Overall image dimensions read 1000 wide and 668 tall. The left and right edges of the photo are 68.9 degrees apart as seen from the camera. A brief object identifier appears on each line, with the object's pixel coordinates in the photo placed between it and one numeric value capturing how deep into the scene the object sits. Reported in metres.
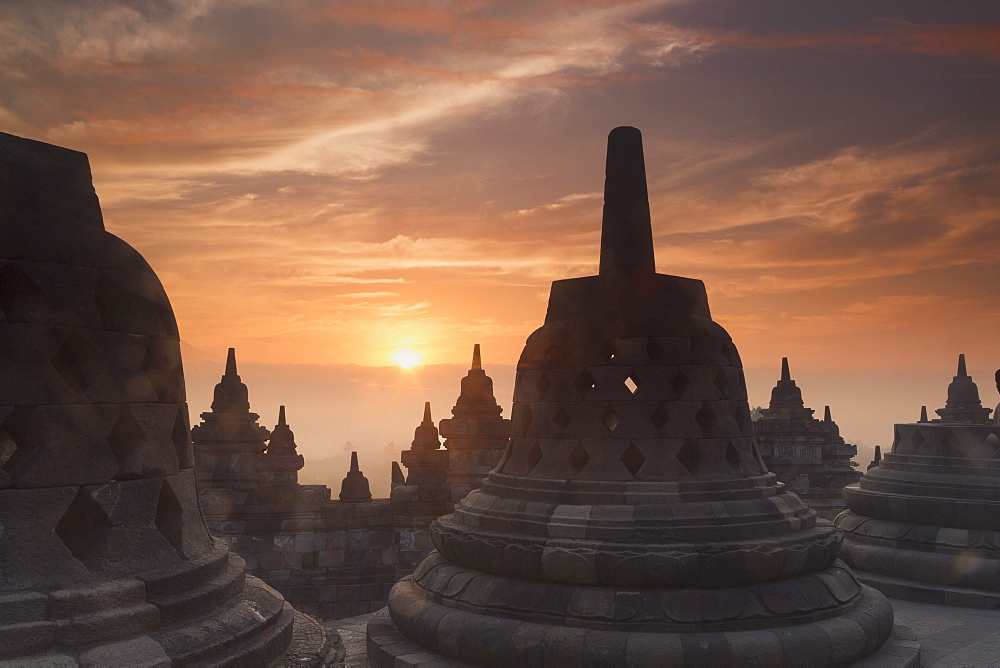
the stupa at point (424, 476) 12.79
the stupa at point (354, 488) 15.52
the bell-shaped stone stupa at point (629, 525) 5.61
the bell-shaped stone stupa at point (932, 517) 9.04
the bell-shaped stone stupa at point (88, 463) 3.22
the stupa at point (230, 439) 16.05
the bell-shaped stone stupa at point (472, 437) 14.59
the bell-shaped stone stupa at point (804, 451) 20.78
